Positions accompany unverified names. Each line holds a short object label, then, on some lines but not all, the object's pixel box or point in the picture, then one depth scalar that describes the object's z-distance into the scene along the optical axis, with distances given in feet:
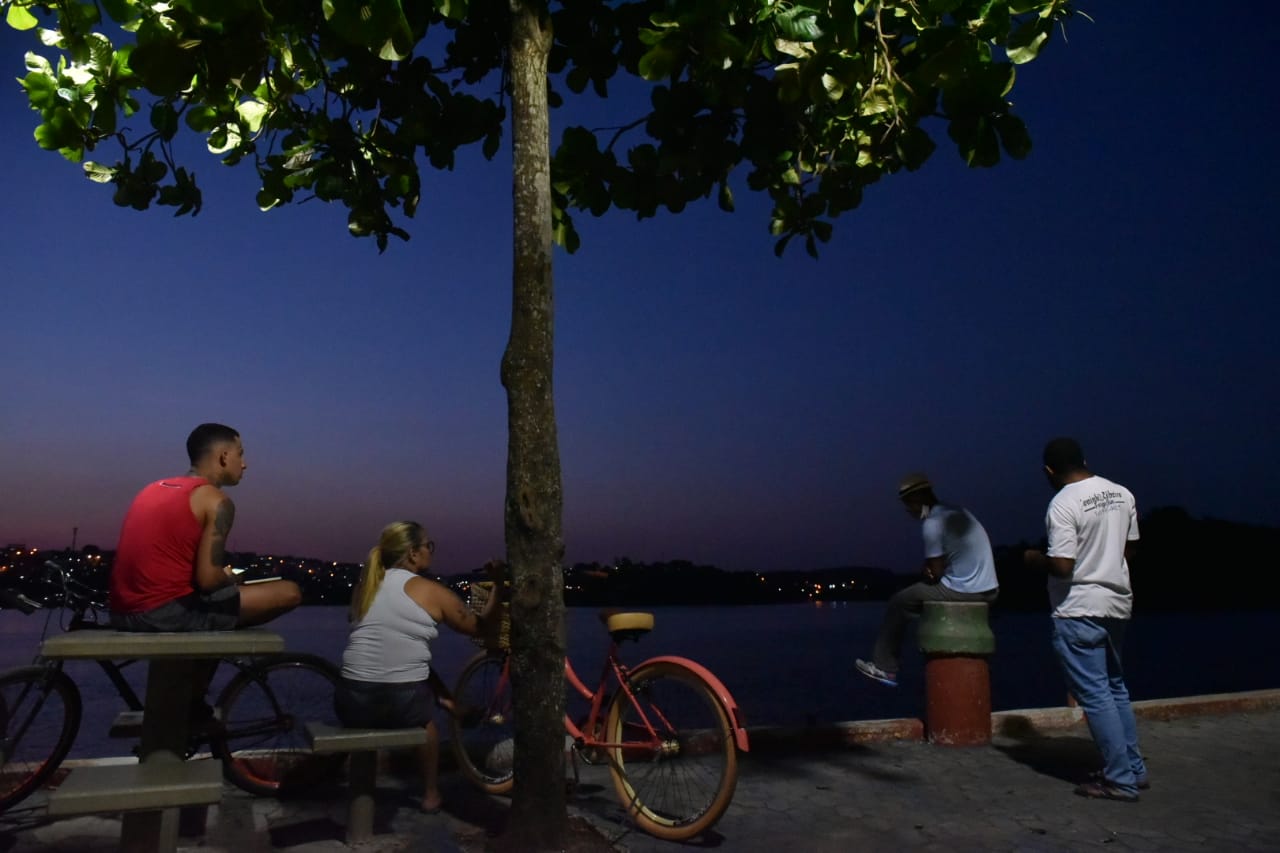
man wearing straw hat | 26.27
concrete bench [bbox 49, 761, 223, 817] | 13.73
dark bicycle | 18.88
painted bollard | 26.03
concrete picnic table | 14.10
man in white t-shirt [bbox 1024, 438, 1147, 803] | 21.01
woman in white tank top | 17.94
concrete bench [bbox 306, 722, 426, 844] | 17.04
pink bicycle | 17.40
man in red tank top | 17.31
